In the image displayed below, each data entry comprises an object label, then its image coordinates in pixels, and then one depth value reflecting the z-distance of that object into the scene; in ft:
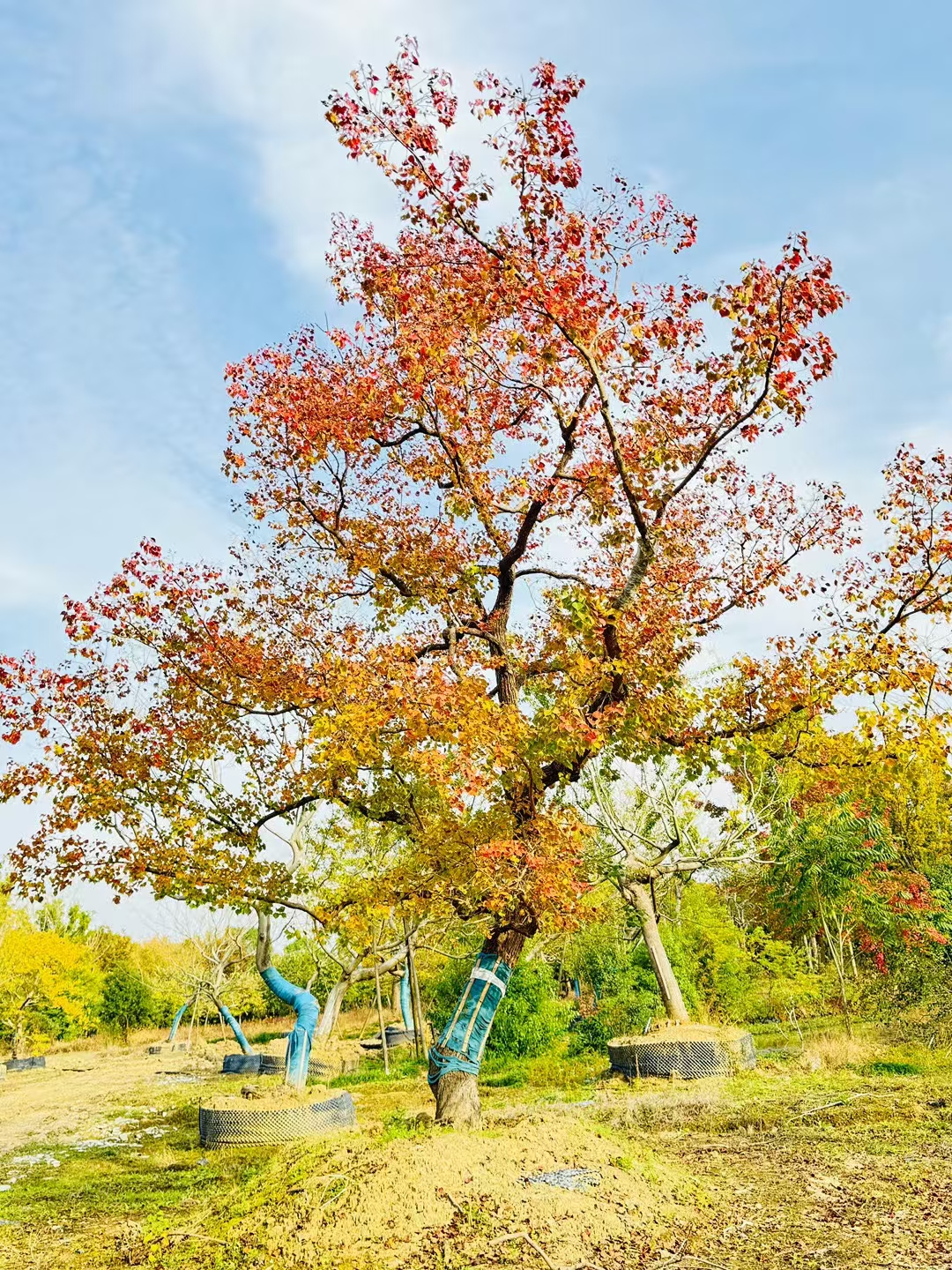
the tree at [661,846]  47.73
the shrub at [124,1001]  116.67
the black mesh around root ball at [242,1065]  60.34
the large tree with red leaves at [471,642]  23.48
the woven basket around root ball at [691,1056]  39.27
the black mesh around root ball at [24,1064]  88.58
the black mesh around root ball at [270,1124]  31.73
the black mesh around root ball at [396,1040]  73.97
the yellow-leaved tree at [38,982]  88.48
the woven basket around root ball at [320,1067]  57.57
